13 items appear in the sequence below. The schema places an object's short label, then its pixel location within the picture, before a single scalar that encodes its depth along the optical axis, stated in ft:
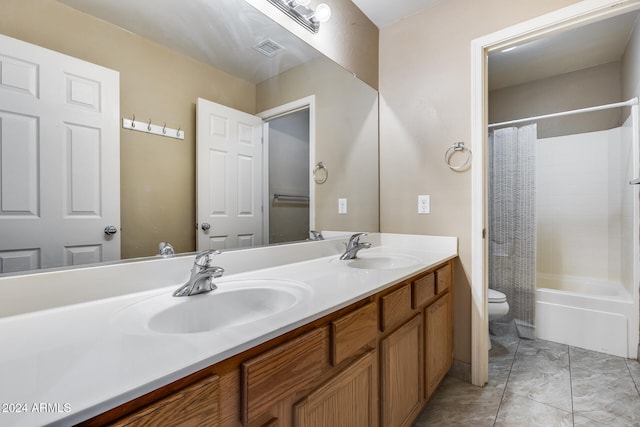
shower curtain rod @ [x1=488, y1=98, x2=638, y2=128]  6.71
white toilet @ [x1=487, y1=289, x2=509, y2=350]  7.08
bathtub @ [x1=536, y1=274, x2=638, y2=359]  6.55
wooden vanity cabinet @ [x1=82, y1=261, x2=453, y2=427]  1.64
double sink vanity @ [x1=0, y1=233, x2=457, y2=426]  1.43
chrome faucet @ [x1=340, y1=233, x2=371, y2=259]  5.22
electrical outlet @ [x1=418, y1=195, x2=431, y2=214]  6.21
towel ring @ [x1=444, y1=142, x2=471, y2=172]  5.68
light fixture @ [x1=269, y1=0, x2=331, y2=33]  4.58
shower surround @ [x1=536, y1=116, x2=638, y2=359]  6.76
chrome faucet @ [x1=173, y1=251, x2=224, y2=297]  2.88
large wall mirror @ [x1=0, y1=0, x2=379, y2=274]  2.69
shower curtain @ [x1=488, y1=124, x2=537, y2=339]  7.82
